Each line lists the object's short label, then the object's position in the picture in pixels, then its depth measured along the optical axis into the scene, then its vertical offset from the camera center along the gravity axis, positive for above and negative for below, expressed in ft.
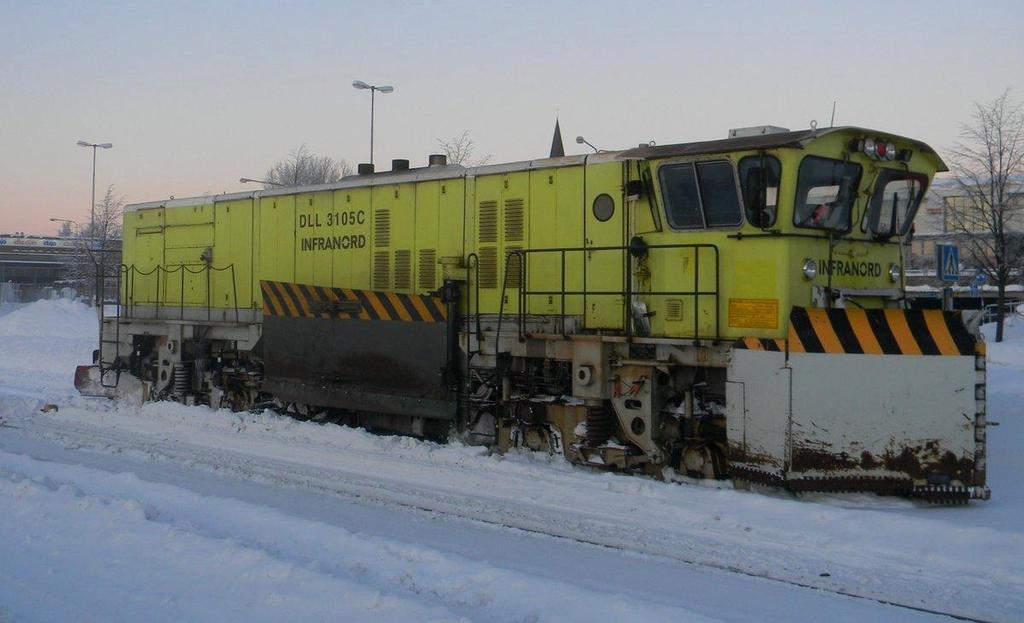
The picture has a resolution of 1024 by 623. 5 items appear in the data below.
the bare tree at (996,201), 79.46 +10.43
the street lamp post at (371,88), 91.86 +22.47
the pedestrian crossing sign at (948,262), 41.04 +2.37
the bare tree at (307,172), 177.17 +30.44
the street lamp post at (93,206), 130.00 +14.52
